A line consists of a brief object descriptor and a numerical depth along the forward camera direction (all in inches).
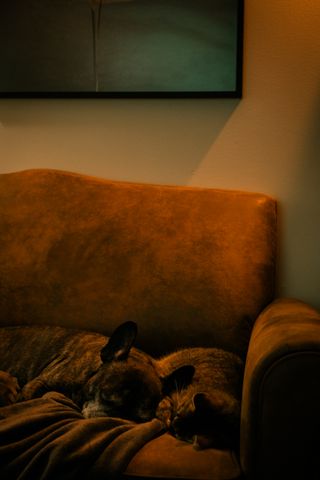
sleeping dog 66.3
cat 59.6
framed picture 90.7
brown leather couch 81.4
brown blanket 54.4
